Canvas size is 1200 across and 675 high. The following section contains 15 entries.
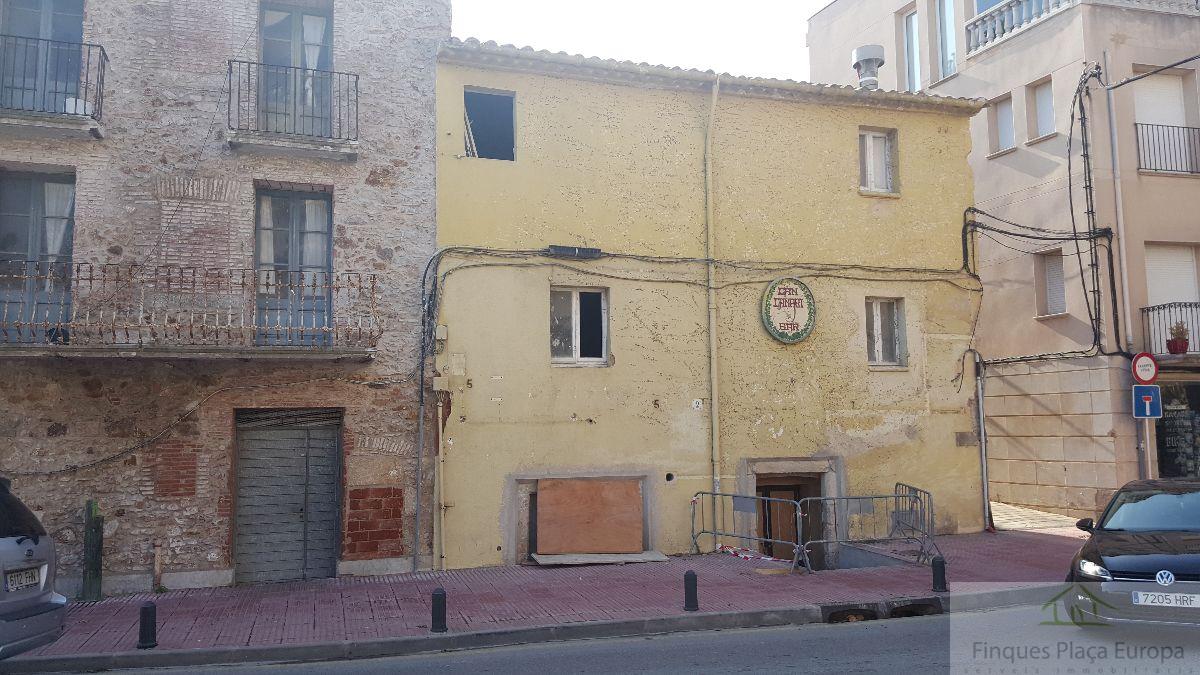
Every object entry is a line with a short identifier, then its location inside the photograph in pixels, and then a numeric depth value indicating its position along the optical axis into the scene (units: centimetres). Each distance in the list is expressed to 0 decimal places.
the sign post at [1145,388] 1440
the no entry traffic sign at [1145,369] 1463
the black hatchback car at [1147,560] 721
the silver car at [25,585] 621
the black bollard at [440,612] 835
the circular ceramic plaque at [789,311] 1357
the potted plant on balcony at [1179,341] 1562
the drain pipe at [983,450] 1462
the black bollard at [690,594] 912
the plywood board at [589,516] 1220
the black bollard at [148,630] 786
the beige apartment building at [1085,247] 1608
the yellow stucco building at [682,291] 1230
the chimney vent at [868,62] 1585
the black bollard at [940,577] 990
